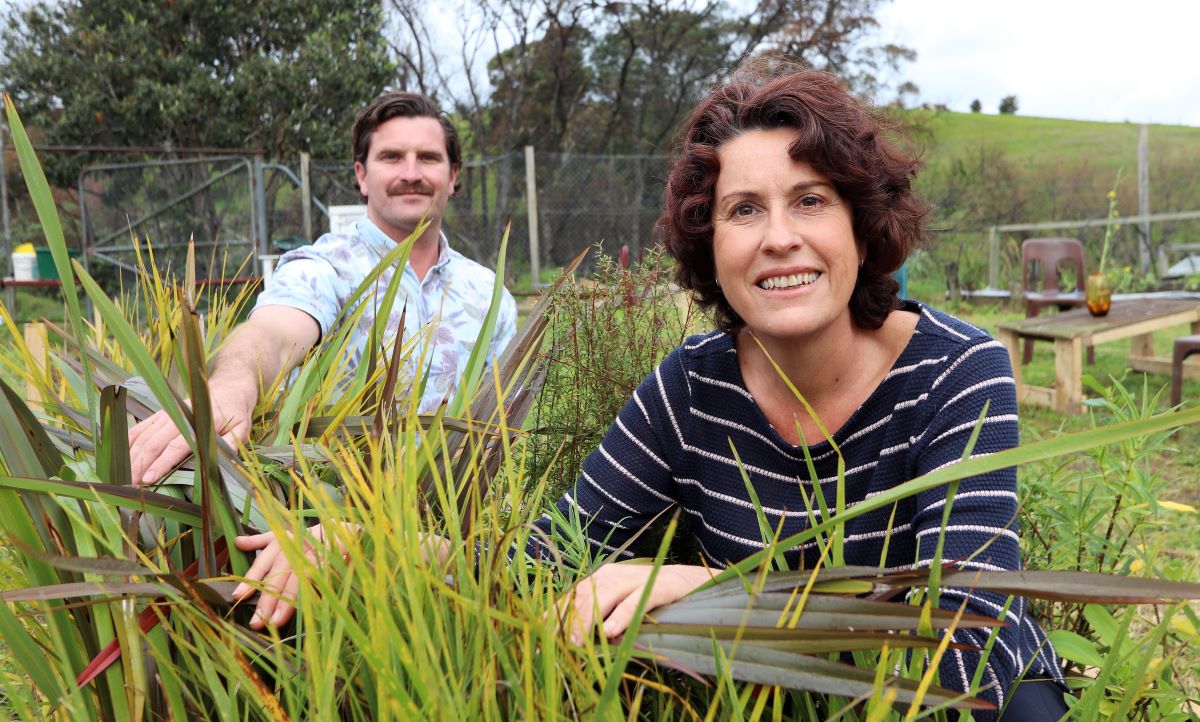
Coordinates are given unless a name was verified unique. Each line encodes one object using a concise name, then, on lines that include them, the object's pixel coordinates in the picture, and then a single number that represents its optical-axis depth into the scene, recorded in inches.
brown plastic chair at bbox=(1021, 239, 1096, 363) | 354.3
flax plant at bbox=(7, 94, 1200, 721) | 26.9
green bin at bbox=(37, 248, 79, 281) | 404.6
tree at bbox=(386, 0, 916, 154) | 764.6
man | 92.4
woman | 59.9
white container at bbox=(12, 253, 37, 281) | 387.5
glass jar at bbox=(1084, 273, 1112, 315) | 243.3
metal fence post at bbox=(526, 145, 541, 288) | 517.3
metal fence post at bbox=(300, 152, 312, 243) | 499.9
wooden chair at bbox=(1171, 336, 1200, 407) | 218.1
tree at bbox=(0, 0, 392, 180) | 553.6
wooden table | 231.9
